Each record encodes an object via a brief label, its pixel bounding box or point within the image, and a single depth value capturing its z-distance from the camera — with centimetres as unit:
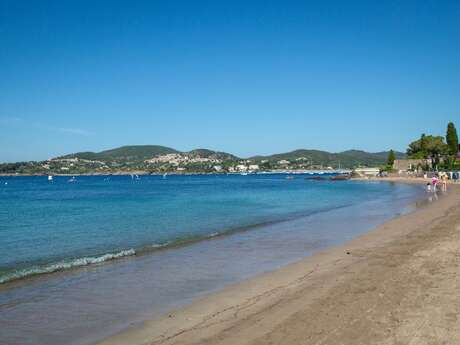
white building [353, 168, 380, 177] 12888
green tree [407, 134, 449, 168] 9806
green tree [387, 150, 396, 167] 12910
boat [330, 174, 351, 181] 12612
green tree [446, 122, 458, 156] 9388
